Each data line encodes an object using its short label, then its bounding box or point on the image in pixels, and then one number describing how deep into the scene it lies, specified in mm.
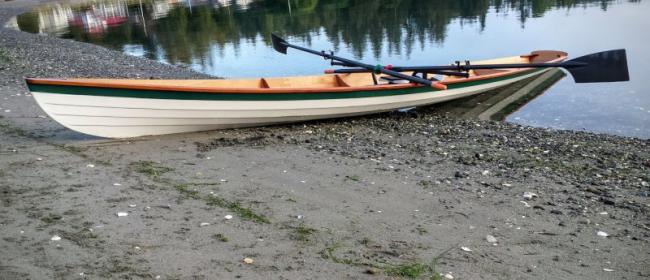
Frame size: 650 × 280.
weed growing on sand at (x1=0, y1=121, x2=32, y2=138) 10477
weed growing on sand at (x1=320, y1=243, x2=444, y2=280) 5574
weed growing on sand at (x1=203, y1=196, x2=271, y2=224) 6848
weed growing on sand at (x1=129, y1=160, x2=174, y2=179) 8500
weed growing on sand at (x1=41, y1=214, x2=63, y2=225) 6410
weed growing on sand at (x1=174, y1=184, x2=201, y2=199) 7545
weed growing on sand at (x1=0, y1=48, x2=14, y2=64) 19717
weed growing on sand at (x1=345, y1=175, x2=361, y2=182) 8544
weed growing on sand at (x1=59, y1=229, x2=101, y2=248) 5922
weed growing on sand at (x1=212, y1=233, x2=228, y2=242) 6203
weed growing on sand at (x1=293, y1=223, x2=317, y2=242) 6364
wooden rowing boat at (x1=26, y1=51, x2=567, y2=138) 9609
